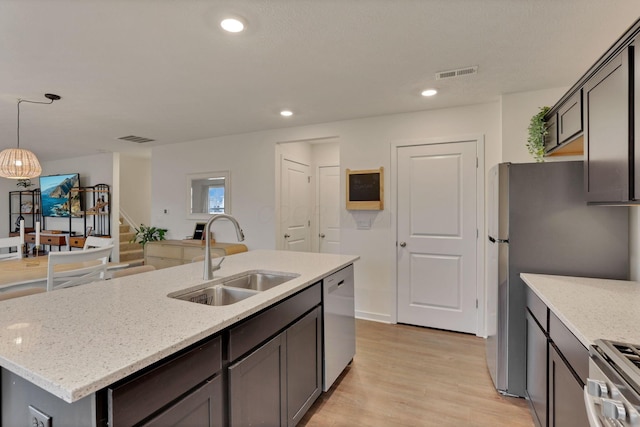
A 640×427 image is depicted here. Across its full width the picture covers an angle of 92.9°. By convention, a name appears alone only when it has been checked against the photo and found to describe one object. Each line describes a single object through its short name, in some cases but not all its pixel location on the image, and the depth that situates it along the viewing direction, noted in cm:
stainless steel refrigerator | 190
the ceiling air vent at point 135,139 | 473
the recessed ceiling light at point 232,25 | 178
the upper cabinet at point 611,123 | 132
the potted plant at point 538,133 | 253
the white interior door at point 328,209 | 504
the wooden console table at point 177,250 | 431
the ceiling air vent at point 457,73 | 243
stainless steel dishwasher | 211
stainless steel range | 81
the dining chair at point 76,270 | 222
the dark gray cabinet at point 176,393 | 87
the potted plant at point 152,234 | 520
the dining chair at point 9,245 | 338
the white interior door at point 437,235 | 327
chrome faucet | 182
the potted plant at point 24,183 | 755
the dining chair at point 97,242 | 324
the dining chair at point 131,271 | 214
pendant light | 322
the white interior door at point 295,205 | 448
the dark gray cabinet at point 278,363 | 130
